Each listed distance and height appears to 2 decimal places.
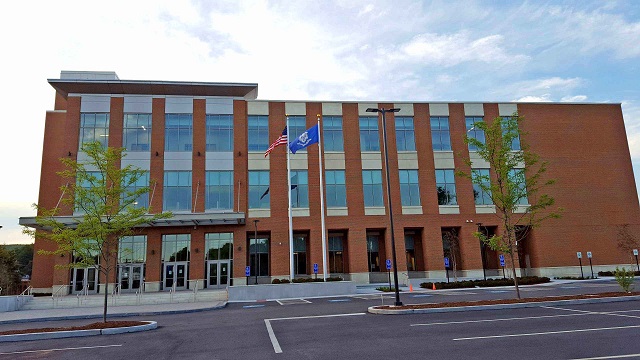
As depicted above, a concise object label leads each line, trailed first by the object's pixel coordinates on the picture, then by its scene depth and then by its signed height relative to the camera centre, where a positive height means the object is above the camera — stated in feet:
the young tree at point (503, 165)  65.10 +13.55
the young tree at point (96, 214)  55.11 +6.75
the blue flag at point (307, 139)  93.52 +26.76
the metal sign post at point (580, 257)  127.21 -3.29
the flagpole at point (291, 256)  96.55 +0.07
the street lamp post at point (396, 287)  57.91 -4.86
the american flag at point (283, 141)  96.94 +27.45
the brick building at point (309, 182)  124.26 +23.33
